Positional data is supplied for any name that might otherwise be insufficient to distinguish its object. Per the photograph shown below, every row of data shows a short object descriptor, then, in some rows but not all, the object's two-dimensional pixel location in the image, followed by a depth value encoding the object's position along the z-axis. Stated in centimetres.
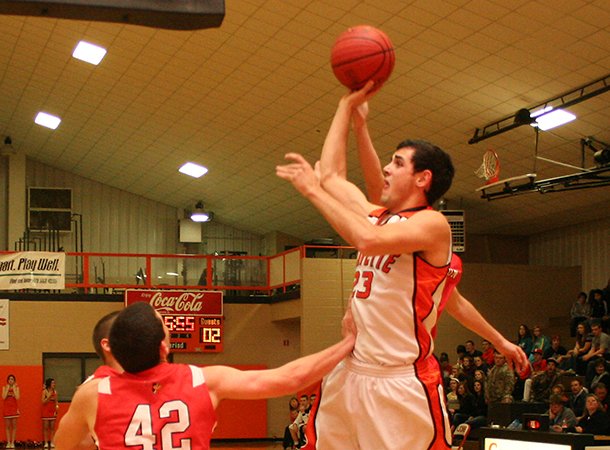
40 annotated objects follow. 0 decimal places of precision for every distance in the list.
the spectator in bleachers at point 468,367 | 1568
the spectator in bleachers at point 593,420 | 1164
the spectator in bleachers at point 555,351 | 1625
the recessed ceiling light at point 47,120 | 2154
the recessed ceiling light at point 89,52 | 1706
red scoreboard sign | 1948
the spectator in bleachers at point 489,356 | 1683
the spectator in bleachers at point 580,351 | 1531
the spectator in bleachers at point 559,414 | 1191
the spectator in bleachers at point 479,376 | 1502
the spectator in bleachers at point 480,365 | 1583
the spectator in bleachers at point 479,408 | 1414
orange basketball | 378
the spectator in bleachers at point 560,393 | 1220
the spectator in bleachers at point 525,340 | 1703
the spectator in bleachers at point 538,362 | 1521
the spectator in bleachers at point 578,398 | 1264
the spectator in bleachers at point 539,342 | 1664
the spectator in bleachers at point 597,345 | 1490
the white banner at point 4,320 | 1936
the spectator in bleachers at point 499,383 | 1430
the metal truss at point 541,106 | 1306
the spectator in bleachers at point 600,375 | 1327
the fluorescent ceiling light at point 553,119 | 1420
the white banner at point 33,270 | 1907
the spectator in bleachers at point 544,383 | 1409
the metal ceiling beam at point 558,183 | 1402
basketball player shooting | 352
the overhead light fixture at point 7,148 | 2297
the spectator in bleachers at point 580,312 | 1733
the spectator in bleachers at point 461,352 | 1654
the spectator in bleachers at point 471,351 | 1705
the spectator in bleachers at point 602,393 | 1234
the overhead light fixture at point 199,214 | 2431
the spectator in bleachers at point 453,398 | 1491
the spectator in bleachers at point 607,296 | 1699
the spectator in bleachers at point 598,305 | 1691
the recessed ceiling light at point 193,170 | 2228
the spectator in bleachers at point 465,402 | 1459
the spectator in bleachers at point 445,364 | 1723
